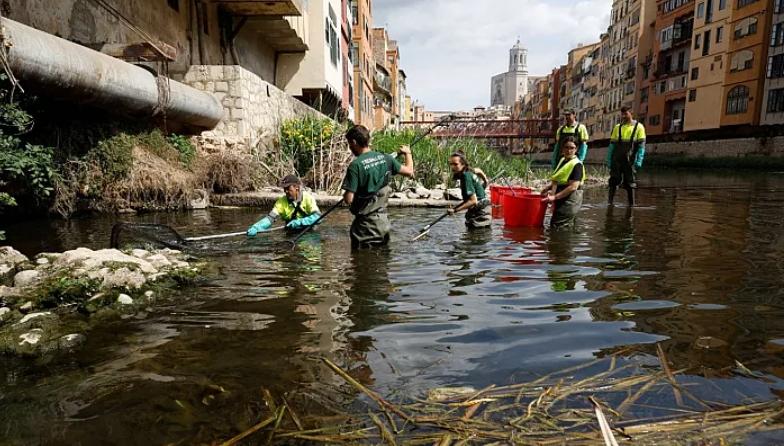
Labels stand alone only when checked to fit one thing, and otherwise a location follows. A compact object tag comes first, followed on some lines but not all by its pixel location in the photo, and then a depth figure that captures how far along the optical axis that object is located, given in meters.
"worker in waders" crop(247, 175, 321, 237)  7.13
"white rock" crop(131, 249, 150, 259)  5.11
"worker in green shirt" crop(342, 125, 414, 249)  5.73
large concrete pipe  6.82
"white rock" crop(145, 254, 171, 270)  4.85
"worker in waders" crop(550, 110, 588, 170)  9.90
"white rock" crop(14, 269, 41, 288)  3.99
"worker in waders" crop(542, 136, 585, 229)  7.28
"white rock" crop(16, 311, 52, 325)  3.40
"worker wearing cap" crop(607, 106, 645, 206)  10.53
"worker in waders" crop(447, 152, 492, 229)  7.41
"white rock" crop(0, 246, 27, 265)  4.61
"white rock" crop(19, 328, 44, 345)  3.12
